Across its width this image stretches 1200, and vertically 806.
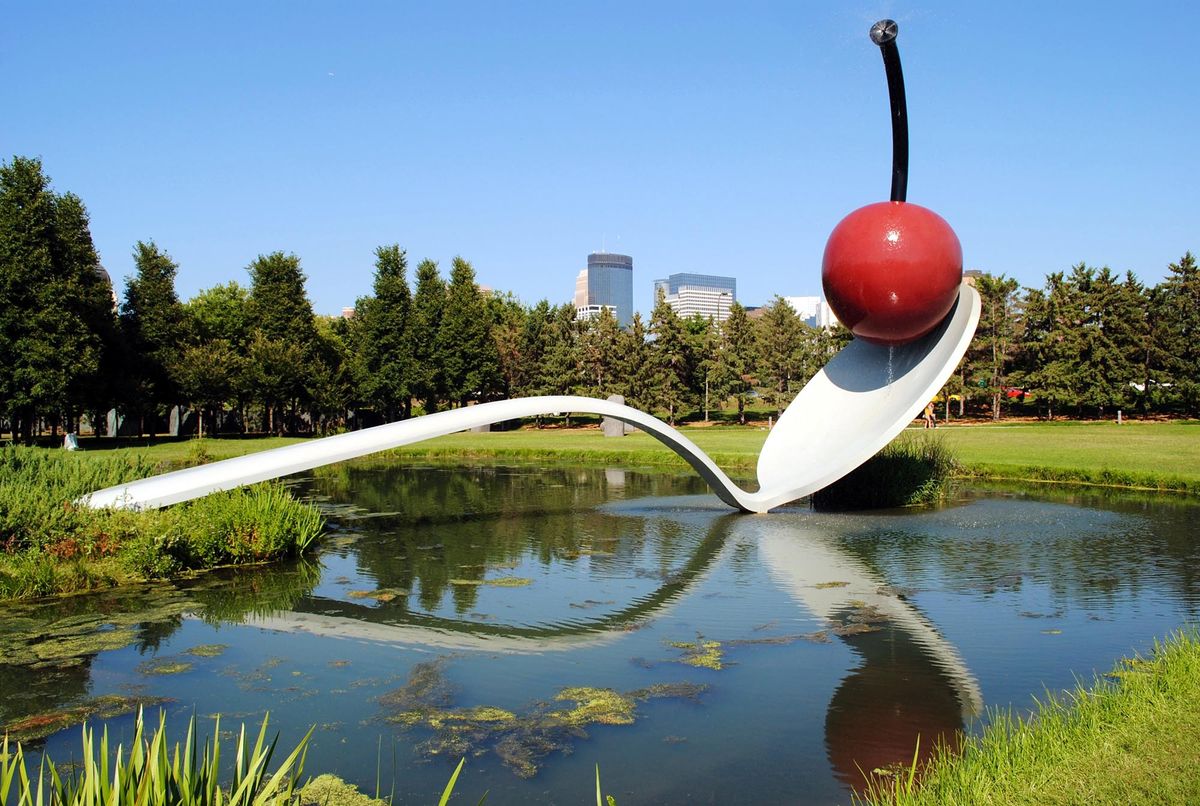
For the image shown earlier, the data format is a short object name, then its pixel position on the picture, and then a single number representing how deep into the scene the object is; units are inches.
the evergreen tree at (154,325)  1467.8
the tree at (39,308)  1183.6
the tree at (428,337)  1697.8
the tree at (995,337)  1588.3
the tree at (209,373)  1444.4
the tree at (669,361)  1736.0
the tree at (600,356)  1797.5
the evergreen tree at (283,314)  1588.3
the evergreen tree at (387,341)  1676.9
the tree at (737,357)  1721.2
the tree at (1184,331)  1450.5
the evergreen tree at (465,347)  1750.7
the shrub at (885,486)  610.5
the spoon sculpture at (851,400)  449.1
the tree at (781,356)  1651.1
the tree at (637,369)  1742.1
